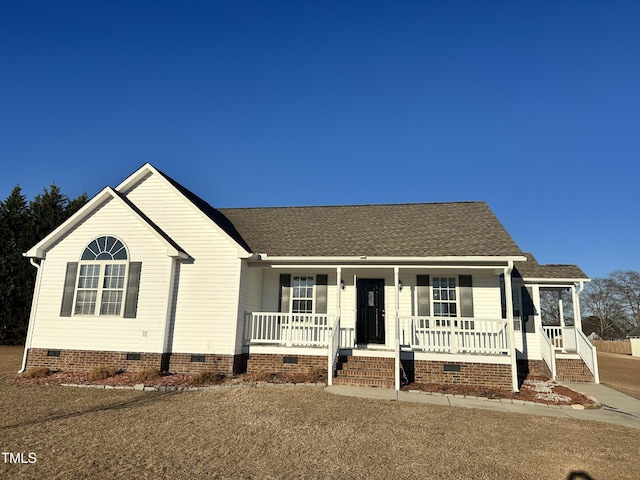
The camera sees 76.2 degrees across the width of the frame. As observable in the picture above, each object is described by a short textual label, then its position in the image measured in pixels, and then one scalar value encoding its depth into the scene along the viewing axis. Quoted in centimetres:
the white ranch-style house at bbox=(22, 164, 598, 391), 1159
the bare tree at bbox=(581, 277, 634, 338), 5978
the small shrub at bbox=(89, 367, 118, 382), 1112
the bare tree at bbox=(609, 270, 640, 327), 5875
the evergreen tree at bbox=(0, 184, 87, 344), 2142
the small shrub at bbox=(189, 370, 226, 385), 1084
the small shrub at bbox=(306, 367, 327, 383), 1097
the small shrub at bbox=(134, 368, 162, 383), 1103
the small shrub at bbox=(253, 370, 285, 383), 1109
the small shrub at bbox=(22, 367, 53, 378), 1143
